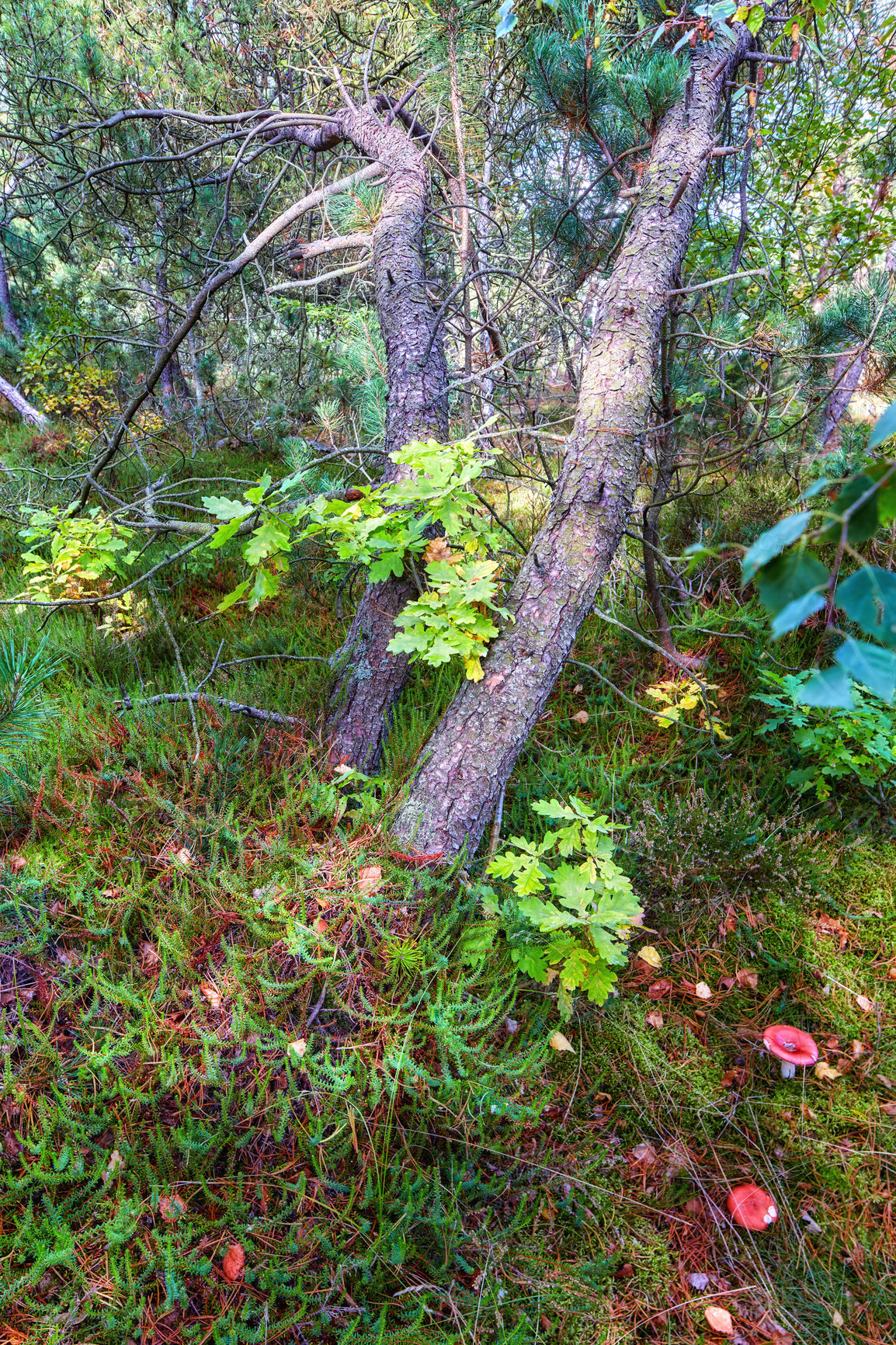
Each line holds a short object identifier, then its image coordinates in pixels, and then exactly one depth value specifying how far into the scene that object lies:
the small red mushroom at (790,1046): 1.94
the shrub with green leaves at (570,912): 1.87
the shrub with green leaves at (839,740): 2.55
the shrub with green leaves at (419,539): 1.97
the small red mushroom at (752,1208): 1.76
